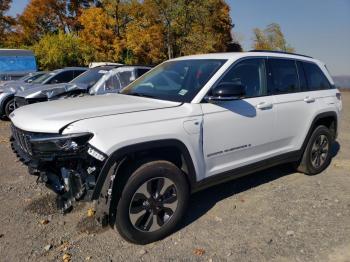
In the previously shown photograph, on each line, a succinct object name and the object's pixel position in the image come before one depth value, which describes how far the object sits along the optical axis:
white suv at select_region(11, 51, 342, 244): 3.38
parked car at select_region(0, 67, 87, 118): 11.52
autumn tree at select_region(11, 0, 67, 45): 40.34
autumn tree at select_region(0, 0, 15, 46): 37.56
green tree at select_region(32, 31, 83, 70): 32.59
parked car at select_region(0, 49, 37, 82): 18.41
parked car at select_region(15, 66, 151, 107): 9.27
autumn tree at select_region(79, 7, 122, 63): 31.67
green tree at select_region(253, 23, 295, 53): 47.34
